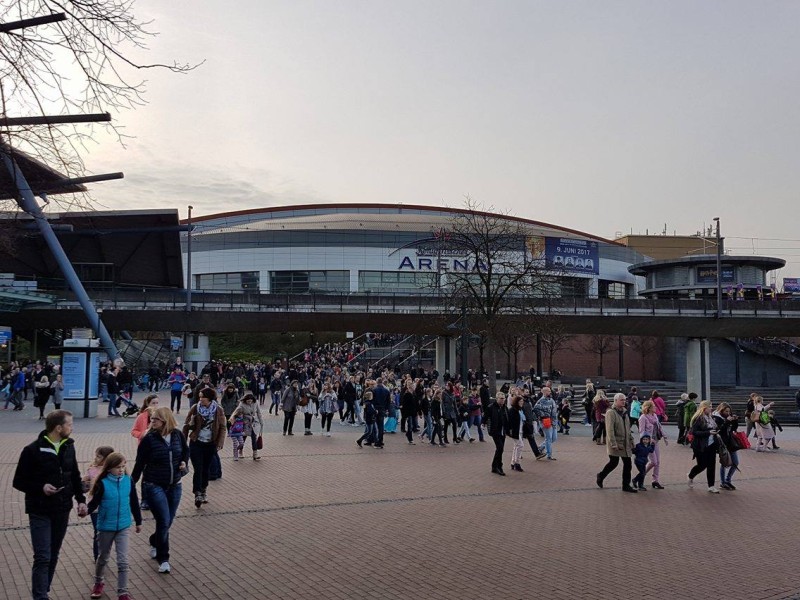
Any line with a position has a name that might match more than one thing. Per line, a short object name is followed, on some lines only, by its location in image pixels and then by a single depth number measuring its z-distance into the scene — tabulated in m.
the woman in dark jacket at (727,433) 13.95
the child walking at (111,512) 6.96
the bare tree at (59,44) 7.17
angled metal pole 37.25
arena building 81.00
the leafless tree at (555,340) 47.31
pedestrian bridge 50.22
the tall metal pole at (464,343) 32.56
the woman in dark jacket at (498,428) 15.01
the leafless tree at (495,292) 35.59
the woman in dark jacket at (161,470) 7.86
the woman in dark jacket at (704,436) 13.36
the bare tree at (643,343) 69.06
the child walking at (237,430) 15.60
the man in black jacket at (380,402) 19.05
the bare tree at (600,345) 68.12
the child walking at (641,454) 13.31
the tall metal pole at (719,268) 50.72
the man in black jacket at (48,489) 6.41
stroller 26.06
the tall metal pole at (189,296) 47.89
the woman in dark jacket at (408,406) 20.75
